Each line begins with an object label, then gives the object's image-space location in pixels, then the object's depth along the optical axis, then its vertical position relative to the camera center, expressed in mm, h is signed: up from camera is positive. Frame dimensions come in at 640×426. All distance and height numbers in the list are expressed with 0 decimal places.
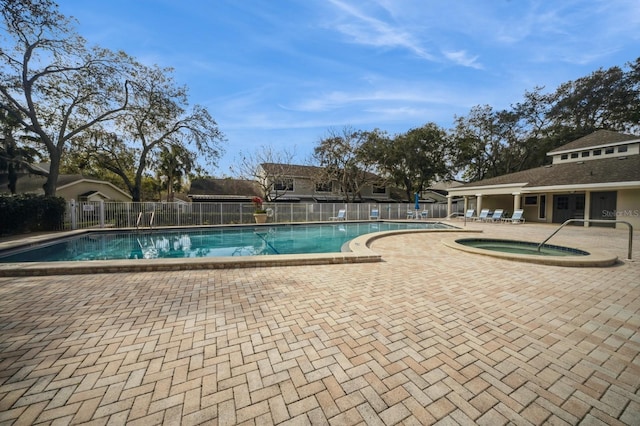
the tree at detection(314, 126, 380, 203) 26656 +4872
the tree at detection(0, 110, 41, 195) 15750 +3817
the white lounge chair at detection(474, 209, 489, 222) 20020 -975
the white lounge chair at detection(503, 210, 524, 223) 17775 -990
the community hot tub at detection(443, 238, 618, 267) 5809 -1385
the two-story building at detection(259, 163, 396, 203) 24355 +2054
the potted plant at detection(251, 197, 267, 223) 18188 -678
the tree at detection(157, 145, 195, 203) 22011 +3606
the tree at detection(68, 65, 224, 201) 18266 +5809
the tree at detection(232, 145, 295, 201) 23906 +3257
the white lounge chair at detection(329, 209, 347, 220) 21895 -1072
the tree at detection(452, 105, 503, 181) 29641 +7411
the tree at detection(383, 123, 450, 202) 28781 +5269
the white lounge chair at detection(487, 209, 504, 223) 18747 -985
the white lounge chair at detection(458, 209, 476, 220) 21161 -944
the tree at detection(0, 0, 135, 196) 13062 +7488
